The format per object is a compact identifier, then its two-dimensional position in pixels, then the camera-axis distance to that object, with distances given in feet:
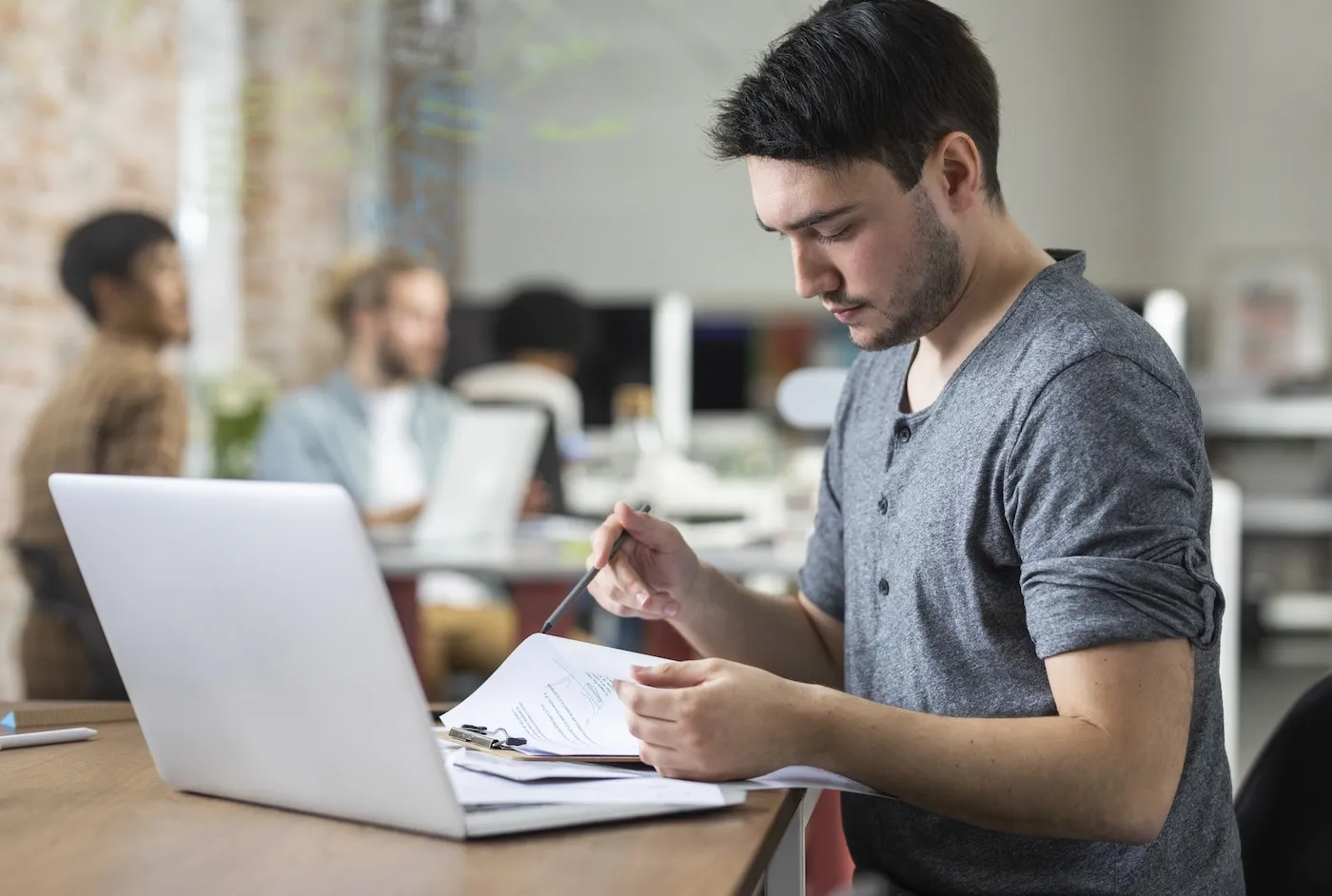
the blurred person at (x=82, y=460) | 9.39
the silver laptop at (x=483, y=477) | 10.97
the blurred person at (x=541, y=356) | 15.42
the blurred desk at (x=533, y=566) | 10.27
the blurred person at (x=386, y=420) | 12.42
